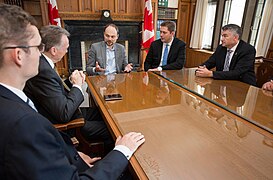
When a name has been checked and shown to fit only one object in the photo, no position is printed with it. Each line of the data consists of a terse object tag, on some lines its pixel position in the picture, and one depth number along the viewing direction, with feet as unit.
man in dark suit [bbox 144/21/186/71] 9.23
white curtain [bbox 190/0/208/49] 16.70
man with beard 8.39
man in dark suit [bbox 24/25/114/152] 4.03
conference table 2.63
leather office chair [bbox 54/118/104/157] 4.38
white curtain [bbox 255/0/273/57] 11.95
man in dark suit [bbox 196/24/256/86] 7.18
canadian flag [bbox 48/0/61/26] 12.76
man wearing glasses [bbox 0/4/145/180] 1.82
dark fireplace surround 14.51
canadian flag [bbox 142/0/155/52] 14.65
